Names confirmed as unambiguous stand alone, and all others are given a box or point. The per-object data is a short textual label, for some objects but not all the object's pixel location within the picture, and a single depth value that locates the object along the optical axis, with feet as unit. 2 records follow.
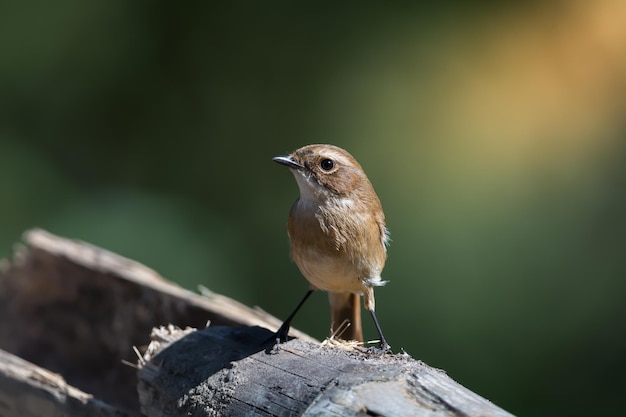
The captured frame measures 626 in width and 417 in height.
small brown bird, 22.72
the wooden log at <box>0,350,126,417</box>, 22.49
